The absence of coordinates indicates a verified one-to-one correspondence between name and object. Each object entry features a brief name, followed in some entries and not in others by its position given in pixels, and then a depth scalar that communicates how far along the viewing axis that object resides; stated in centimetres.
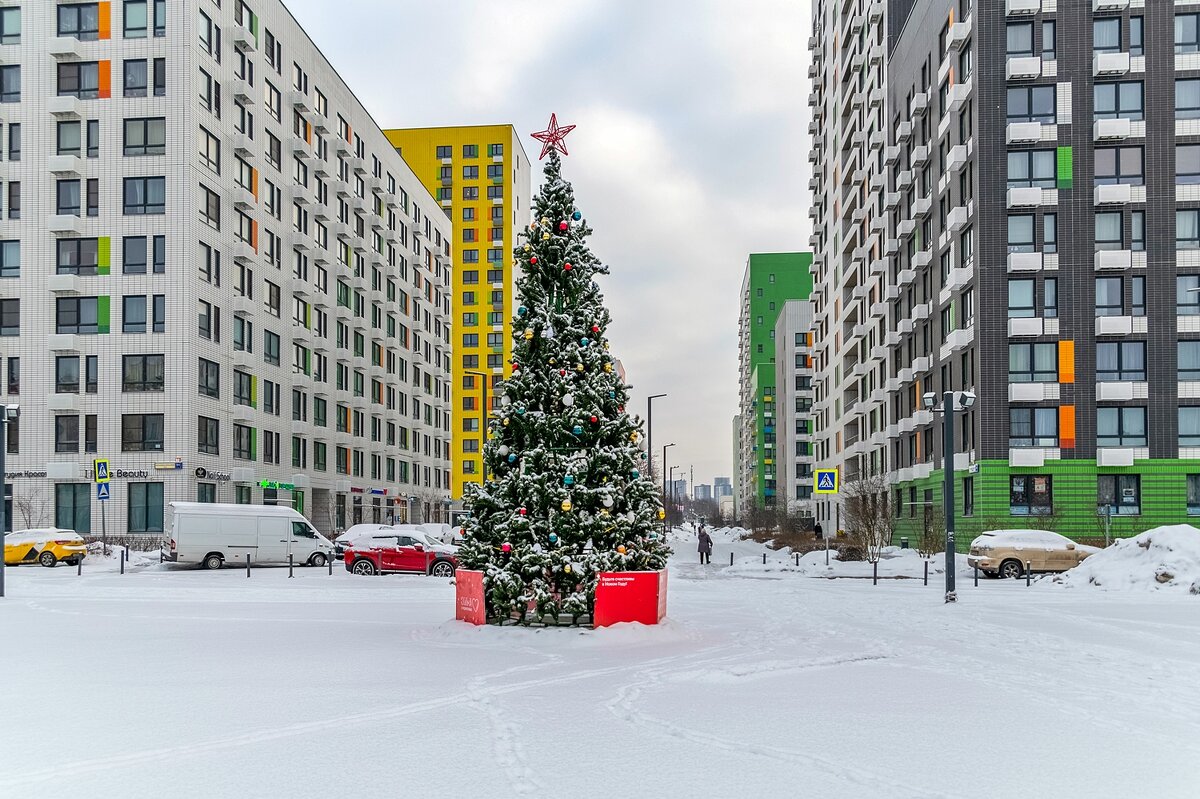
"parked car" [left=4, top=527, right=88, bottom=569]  3650
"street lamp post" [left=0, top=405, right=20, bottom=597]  2340
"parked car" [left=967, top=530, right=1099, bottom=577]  3017
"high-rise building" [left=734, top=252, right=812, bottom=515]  14350
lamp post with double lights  2148
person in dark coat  4075
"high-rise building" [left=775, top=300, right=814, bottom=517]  11131
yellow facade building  11544
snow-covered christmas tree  1502
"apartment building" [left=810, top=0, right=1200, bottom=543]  4184
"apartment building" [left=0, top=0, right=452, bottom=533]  4612
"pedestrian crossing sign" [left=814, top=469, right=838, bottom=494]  3300
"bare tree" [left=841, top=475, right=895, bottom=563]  3775
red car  3394
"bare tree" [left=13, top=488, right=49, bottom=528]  4559
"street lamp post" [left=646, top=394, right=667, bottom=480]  5756
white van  3528
